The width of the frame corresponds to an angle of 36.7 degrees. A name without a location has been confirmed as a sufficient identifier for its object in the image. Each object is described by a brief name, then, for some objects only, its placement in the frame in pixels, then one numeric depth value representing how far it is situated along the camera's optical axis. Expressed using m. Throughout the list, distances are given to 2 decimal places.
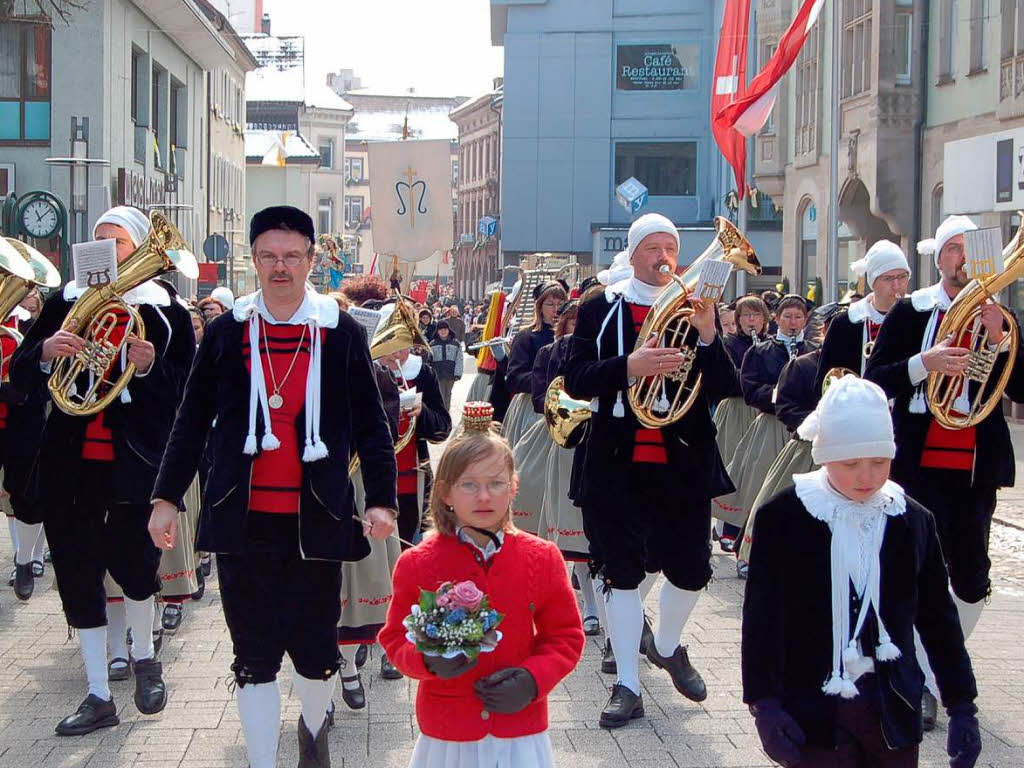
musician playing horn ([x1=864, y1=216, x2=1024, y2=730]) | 5.98
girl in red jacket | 3.75
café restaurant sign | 52.09
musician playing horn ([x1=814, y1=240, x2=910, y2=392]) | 7.00
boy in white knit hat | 3.78
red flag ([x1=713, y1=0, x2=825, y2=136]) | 18.89
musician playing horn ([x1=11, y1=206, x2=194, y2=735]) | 6.01
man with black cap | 4.84
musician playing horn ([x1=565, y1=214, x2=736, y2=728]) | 6.16
